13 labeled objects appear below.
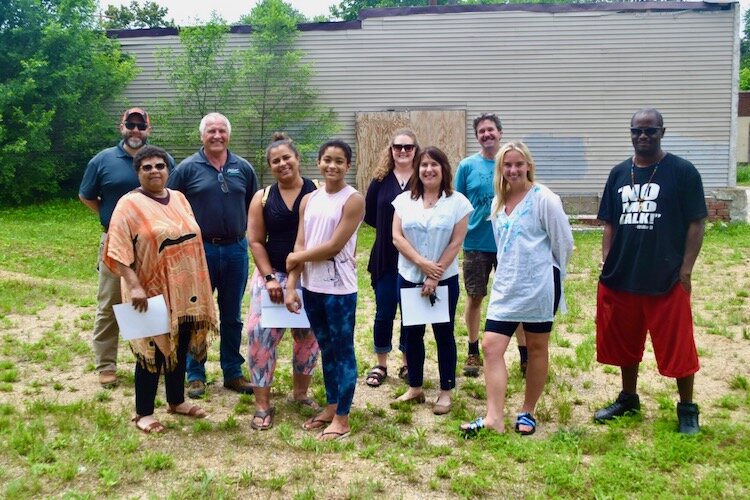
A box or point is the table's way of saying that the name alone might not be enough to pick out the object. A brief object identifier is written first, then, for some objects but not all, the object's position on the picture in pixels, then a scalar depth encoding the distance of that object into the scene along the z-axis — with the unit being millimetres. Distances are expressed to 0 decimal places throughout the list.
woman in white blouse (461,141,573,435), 3939
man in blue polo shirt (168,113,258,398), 4703
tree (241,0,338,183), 14461
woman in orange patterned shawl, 3965
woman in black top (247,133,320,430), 4125
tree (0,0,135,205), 14641
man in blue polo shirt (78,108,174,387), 4938
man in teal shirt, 5086
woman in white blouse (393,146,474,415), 4336
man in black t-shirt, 3920
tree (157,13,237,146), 14602
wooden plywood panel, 14445
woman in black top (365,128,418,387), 4801
